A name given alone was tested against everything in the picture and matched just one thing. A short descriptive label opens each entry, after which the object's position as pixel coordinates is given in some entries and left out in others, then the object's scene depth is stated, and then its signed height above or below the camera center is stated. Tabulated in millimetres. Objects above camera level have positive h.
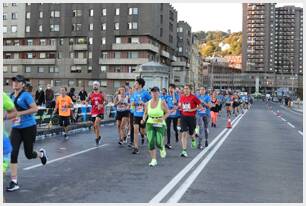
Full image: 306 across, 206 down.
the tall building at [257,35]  190500 +18512
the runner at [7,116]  6476 -442
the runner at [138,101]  12758 -451
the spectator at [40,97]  22344 -620
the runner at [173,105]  15359 -658
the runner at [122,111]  14281 -797
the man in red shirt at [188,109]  12664 -649
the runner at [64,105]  15852 -692
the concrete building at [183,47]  106394 +8292
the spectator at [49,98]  21761 -667
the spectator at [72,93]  22630 -466
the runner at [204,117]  14677 -996
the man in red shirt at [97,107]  13992 -665
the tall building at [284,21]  196500 +24720
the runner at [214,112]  24166 -1390
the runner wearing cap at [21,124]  7695 -660
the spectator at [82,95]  24312 -575
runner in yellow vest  10766 -832
